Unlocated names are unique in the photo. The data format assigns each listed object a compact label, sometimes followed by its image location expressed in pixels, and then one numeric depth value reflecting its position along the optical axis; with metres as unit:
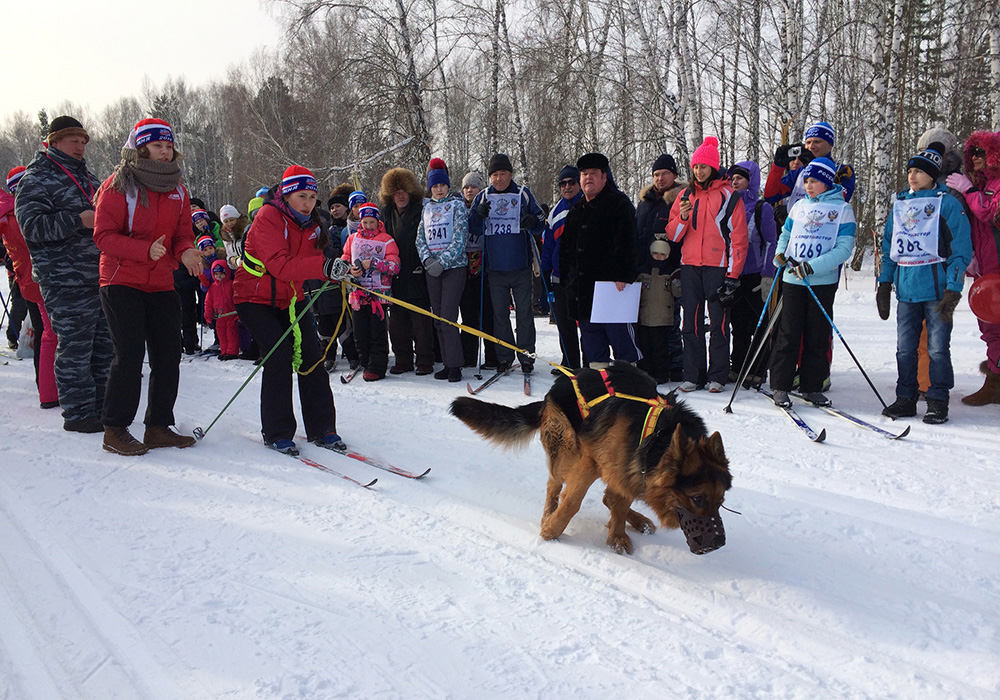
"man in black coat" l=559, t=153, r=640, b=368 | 6.17
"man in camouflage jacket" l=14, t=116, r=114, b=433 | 4.98
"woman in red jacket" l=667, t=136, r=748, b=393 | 6.06
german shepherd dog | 2.79
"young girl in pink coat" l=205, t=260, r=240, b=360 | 8.77
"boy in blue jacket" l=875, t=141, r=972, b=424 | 5.09
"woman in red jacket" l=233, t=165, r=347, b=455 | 4.60
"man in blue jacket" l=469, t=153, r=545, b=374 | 6.83
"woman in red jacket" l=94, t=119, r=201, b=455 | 4.35
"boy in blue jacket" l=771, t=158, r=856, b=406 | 5.30
